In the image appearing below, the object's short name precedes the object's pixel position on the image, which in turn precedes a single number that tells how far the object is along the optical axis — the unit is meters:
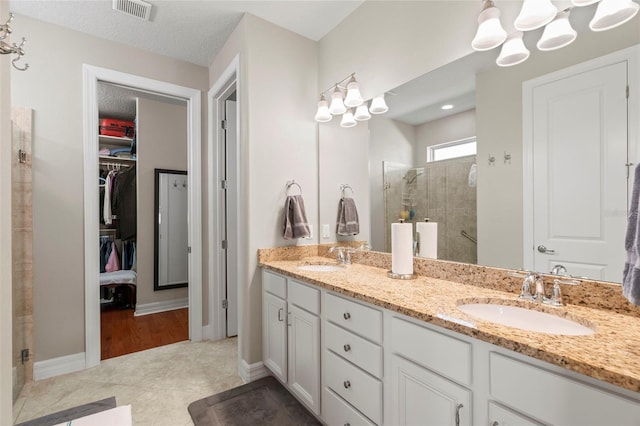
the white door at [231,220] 3.00
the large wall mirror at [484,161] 1.15
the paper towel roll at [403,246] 1.73
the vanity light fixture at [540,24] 1.08
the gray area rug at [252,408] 1.78
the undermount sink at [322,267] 2.08
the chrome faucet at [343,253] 2.25
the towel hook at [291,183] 2.43
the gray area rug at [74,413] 1.78
